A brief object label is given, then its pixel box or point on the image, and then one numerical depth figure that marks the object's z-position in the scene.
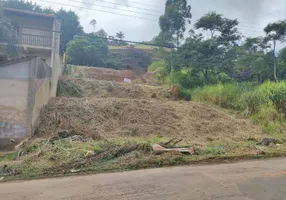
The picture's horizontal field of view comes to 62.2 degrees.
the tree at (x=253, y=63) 17.67
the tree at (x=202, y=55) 16.81
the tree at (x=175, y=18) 17.91
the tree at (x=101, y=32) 36.51
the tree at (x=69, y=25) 27.73
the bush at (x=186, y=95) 15.29
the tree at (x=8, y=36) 10.00
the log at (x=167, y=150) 5.75
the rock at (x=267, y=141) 7.47
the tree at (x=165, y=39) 18.52
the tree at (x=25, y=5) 22.30
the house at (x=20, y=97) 6.93
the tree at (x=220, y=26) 16.75
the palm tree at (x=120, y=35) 39.14
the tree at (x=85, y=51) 24.77
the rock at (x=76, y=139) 6.56
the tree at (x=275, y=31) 15.45
